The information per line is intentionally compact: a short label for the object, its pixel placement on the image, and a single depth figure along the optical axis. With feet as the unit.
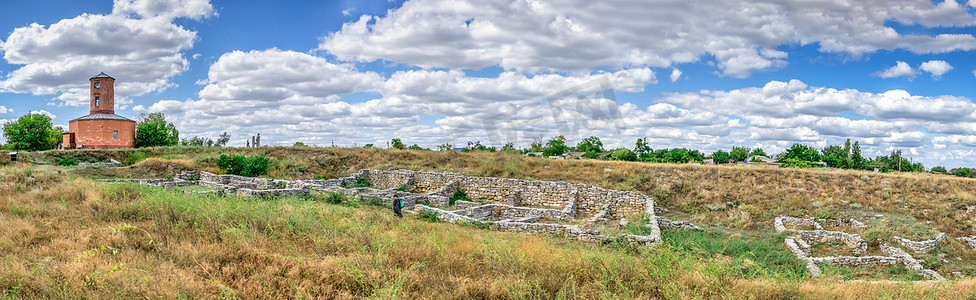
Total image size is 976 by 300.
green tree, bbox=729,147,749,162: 172.65
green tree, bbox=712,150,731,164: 151.64
